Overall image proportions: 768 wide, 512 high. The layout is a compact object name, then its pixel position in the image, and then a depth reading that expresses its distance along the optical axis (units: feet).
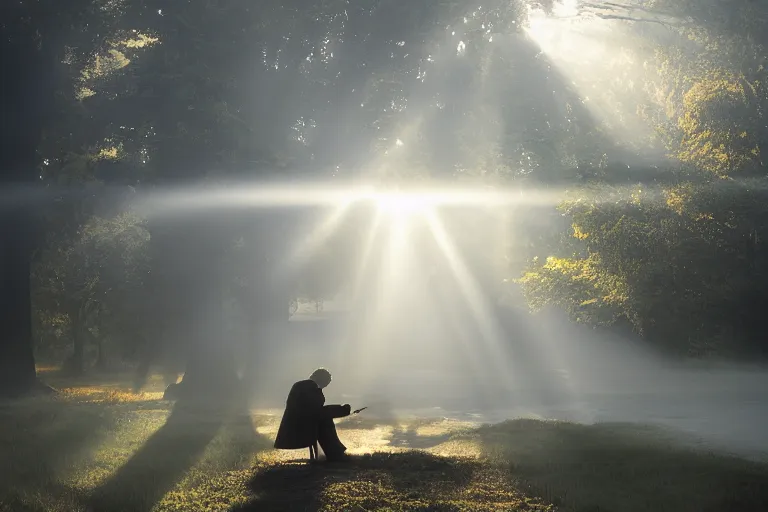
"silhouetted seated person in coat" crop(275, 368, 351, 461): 49.03
